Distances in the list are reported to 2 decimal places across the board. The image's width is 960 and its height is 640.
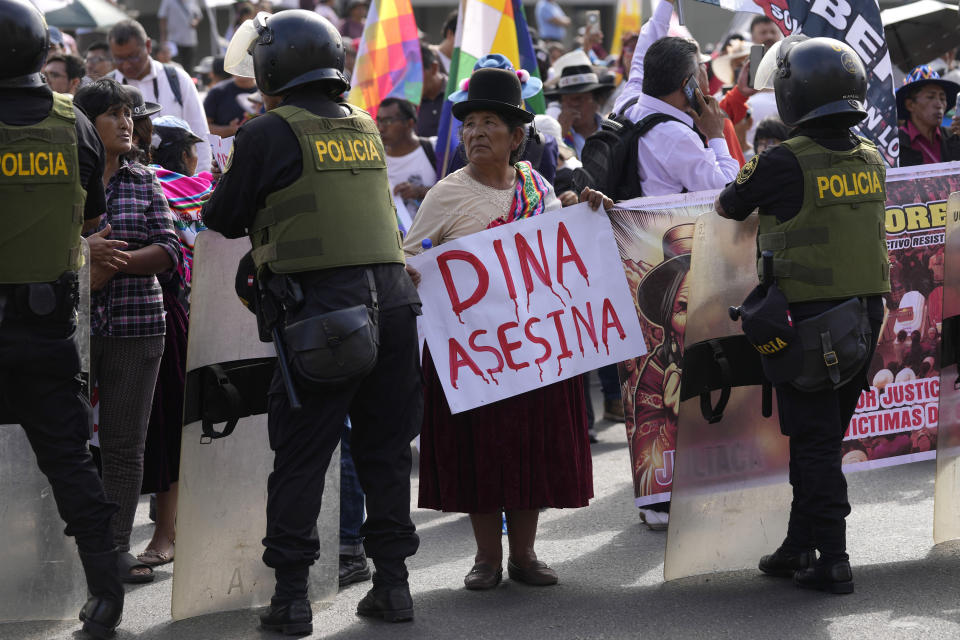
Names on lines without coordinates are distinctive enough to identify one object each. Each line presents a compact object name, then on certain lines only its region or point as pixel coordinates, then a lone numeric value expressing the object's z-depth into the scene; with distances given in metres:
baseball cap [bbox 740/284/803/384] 9.07
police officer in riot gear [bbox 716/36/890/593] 9.09
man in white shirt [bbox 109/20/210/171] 16.77
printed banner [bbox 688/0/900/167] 13.03
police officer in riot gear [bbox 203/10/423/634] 8.34
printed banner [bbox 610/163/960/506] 10.54
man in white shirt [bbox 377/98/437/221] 15.96
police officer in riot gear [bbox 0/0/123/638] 8.18
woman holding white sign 9.70
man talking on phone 11.47
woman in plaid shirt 10.27
